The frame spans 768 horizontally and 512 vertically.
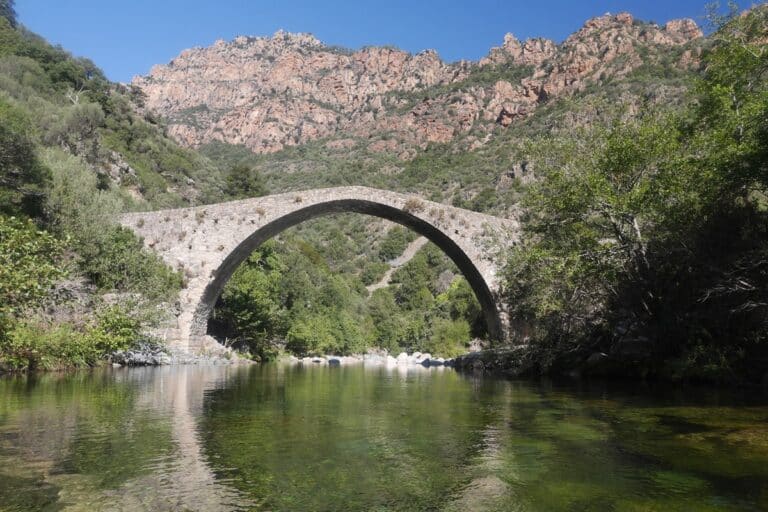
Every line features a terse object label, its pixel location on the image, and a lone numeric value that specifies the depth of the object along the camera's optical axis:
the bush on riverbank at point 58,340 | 10.34
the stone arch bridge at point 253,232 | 19.23
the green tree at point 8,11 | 47.19
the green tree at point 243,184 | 41.25
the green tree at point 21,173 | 16.61
